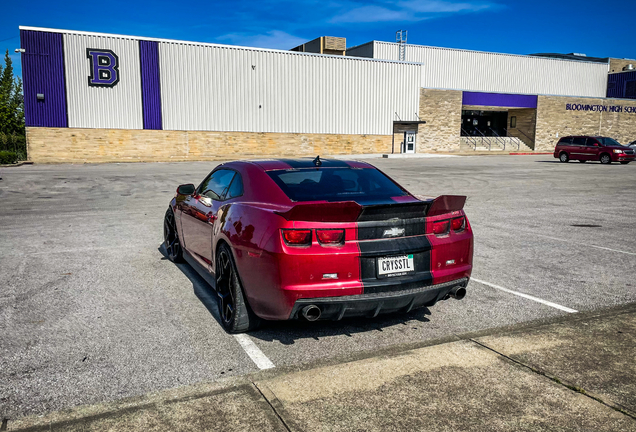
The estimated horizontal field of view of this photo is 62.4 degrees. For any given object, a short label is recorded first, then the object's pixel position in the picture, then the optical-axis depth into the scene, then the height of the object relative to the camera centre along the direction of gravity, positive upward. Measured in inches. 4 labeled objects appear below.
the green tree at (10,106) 1689.2 +71.2
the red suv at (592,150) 1234.6 -46.4
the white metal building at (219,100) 1449.3 +93.9
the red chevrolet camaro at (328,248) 149.9 -35.4
